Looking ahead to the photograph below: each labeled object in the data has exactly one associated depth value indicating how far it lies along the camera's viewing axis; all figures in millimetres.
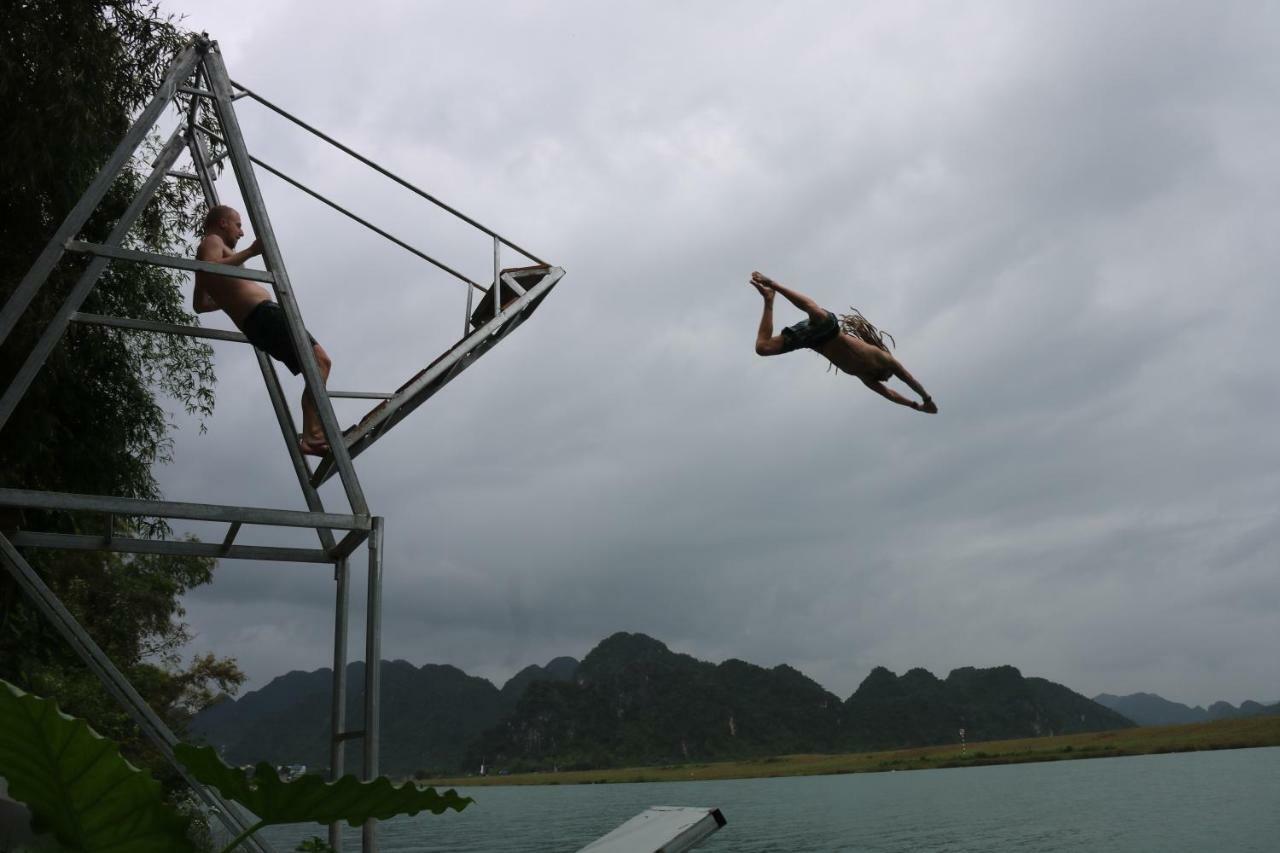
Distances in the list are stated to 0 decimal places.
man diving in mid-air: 7699
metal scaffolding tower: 6547
